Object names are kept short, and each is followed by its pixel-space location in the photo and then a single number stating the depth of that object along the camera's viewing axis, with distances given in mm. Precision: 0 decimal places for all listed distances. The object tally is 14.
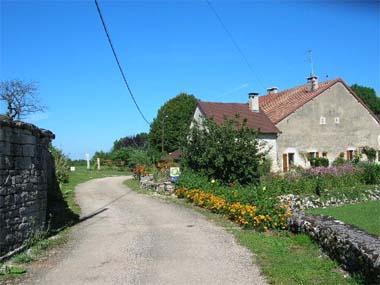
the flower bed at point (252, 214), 12977
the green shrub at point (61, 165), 30944
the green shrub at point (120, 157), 57125
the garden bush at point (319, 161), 41697
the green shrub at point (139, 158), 43650
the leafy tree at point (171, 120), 63406
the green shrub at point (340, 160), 41650
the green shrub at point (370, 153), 45281
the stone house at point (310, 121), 41906
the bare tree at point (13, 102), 30062
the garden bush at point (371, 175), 27531
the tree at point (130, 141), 80000
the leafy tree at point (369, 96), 71106
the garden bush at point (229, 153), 22422
